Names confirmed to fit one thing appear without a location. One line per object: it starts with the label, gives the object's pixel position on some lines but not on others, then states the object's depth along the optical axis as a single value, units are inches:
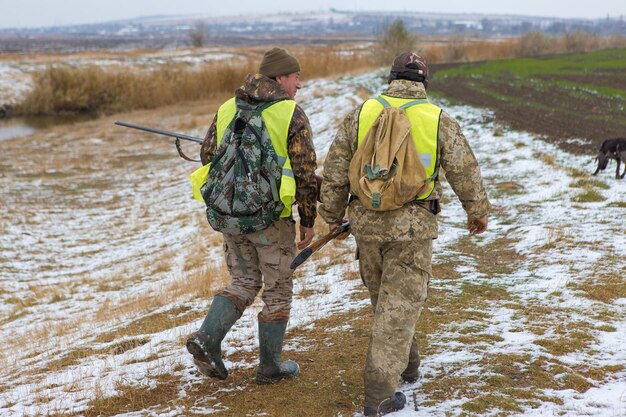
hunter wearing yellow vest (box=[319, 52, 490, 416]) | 152.3
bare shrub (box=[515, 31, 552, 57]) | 1923.0
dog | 432.5
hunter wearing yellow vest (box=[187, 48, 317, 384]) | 168.4
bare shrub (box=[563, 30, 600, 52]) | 2043.3
